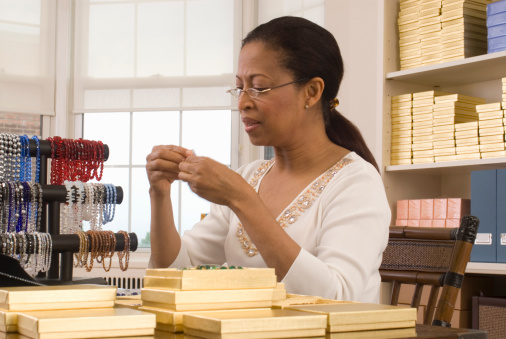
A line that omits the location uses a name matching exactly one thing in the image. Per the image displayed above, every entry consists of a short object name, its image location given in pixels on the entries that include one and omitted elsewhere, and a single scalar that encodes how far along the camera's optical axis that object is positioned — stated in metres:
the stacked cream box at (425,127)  2.72
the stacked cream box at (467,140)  2.57
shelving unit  2.70
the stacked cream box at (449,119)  2.65
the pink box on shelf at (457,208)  2.63
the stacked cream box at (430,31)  2.73
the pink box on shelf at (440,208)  2.67
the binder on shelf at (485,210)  2.46
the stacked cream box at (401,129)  2.80
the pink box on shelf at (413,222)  2.75
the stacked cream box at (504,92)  2.49
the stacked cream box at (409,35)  2.80
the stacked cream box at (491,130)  2.49
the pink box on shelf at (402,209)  2.80
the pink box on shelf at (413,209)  2.76
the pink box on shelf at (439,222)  2.66
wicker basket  2.35
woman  1.16
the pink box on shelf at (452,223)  2.61
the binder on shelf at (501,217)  2.43
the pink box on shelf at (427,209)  2.71
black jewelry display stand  1.51
